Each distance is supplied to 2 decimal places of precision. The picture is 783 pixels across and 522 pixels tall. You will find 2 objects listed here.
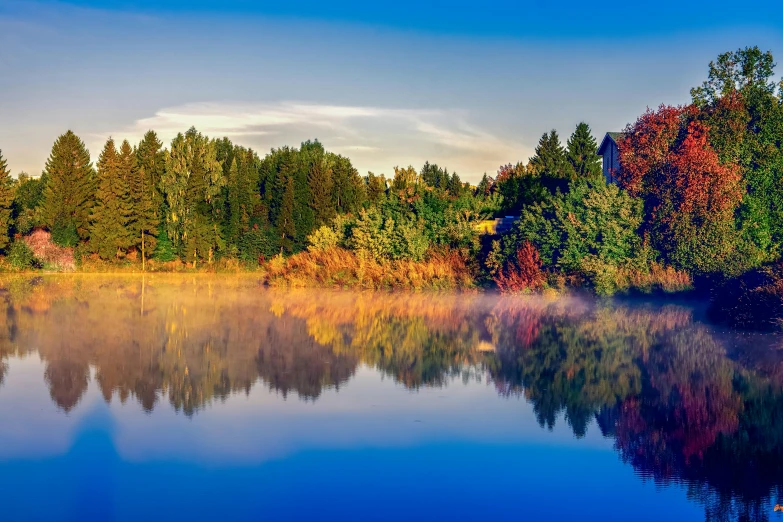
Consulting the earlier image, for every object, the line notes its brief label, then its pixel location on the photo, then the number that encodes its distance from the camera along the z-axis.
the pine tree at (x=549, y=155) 66.47
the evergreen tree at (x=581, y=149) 65.81
